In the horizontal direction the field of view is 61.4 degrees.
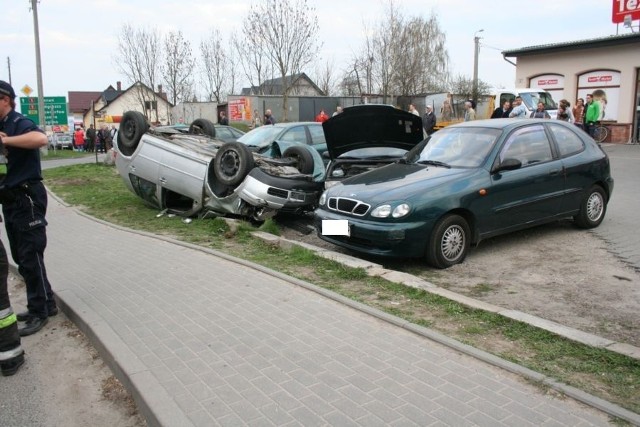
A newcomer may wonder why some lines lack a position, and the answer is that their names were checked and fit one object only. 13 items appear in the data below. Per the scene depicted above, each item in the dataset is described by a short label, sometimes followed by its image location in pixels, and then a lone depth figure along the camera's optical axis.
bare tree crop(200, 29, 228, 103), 43.56
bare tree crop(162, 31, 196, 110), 35.75
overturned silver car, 8.29
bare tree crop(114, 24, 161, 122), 34.66
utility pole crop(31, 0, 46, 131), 26.14
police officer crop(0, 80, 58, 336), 4.36
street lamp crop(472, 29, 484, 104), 33.86
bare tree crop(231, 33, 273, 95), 32.12
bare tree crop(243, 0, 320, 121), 30.06
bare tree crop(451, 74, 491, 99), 33.53
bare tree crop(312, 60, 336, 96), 46.75
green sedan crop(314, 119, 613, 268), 6.08
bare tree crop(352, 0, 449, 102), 33.00
